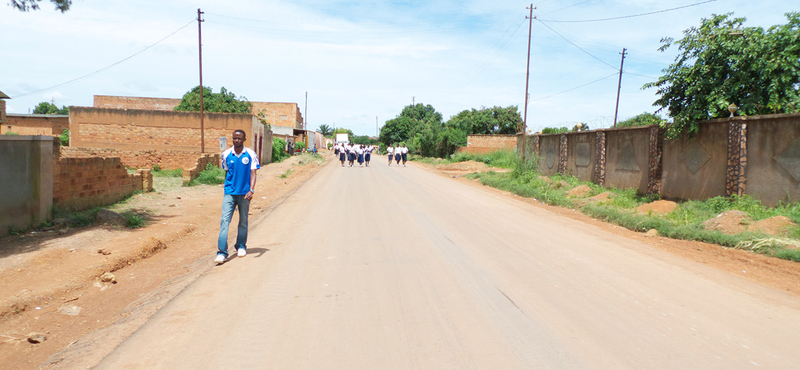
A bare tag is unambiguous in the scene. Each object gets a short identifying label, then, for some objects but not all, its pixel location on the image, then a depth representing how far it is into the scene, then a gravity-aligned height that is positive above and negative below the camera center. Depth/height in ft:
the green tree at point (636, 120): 101.87 +8.37
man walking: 21.29 -1.62
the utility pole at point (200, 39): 85.71 +19.33
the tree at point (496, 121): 189.37 +12.77
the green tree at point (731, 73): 35.60 +7.29
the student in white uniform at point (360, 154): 118.32 -1.59
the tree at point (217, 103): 123.24 +11.03
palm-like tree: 464.36 +17.70
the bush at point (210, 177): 57.67 -4.41
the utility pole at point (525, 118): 80.52 +6.31
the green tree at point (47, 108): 213.89 +13.53
